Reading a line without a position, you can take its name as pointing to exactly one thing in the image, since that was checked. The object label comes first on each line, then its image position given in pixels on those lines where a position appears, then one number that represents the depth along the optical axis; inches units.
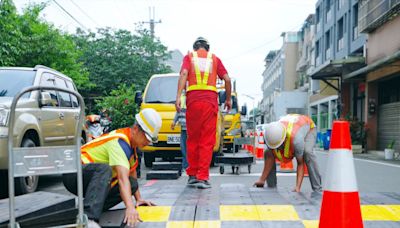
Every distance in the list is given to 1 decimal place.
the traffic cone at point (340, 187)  139.5
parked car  258.5
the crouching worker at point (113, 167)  154.4
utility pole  1622.5
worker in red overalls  238.1
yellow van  452.4
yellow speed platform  166.7
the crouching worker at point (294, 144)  234.2
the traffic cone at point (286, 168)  428.5
